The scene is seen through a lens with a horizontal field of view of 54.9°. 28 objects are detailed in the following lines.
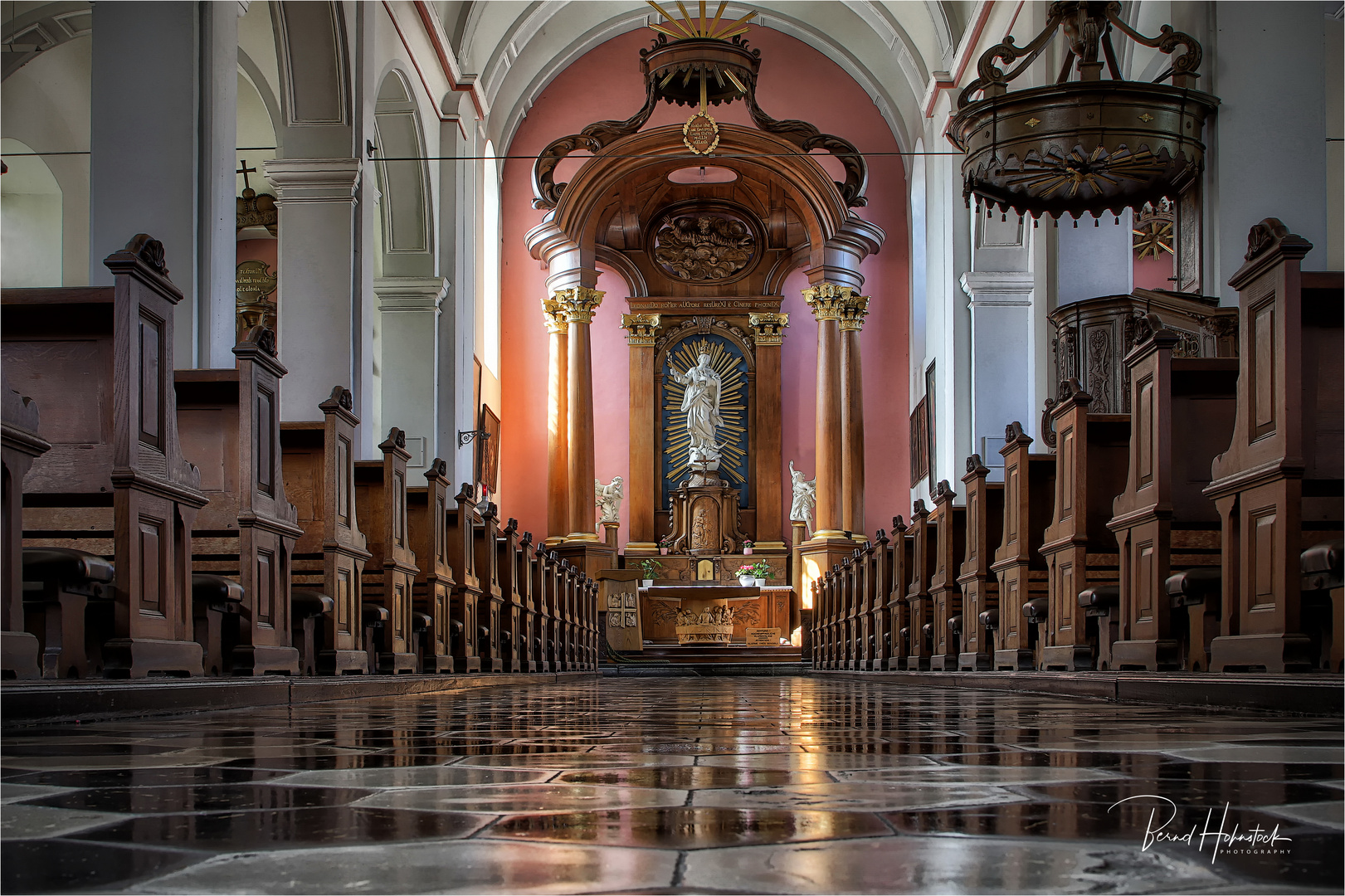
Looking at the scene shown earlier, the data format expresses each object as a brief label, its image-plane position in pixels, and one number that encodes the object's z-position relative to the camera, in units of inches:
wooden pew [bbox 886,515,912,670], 339.0
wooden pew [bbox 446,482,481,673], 307.1
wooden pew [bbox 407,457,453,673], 283.6
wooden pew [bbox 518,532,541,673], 372.8
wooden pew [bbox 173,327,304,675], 193.6
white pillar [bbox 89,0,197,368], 287.6
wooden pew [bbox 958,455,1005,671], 266.5
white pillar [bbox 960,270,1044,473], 543.8
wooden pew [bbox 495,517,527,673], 347.3
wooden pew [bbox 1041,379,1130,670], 210.4
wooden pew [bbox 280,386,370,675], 224.8
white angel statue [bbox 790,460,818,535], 646.5
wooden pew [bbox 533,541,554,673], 394.9
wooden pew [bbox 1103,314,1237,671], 176.7
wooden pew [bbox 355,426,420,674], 255.4
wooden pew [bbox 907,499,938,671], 319.6
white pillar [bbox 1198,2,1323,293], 294.2
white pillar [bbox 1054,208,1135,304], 416.8
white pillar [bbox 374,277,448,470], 557.9
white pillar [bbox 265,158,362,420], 414.3
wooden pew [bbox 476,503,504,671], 329.4
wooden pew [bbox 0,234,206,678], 156.1
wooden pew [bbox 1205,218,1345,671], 144.3
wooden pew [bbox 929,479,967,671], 295.7
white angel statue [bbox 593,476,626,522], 659.4
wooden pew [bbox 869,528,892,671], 360.8
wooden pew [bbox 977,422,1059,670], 241.9
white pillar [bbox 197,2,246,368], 291.1
